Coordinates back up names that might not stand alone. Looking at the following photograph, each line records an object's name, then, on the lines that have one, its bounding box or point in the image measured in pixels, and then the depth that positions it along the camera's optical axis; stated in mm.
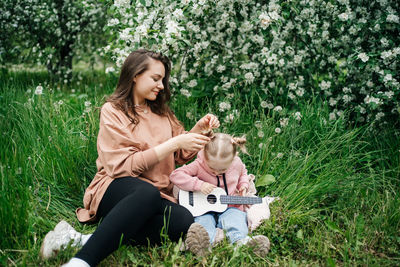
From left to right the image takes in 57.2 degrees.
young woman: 1954
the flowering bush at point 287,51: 3080
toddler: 2072
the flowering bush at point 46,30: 5098
